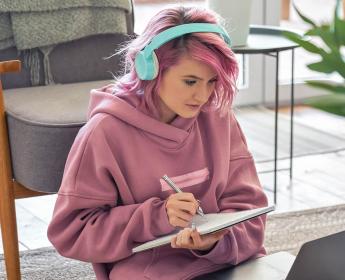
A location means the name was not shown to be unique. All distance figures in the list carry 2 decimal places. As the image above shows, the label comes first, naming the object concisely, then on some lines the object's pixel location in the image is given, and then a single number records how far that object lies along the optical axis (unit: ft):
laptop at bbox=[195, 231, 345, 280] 7.52
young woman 8.65
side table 12.46
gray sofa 10.31
